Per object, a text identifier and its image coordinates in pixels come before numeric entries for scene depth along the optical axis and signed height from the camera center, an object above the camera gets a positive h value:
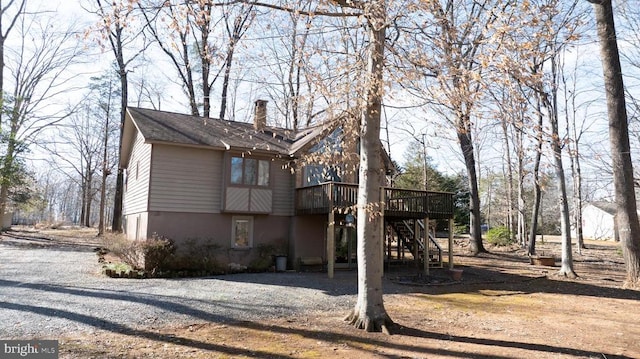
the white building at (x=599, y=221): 46.69 +1.73
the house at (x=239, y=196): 15.27 +1.34
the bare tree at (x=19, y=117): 25.14 +7.17
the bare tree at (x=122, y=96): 26.27 +8.56
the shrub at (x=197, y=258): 14.26 -0.99
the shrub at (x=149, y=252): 13.47 -0.77
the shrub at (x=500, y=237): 25.39 -0.16
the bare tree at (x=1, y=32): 26.52 +12.25
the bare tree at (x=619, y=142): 12.67 +2.83
